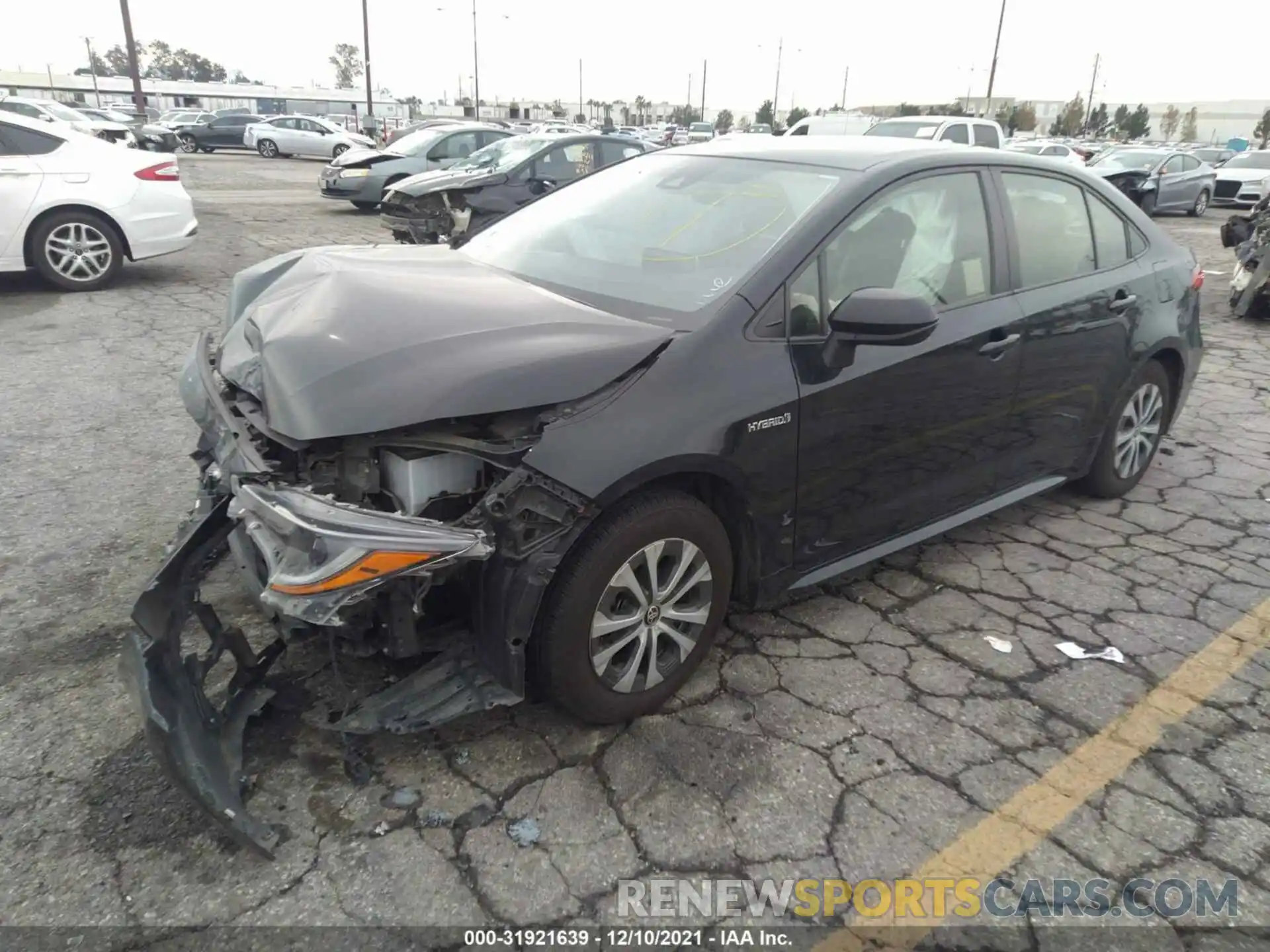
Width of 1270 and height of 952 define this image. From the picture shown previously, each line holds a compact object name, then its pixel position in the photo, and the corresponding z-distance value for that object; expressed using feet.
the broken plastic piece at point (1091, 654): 10.30
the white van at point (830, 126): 51.44
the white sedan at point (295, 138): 104.53
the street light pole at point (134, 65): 102.47
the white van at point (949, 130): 47.09
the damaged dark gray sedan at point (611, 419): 7.22
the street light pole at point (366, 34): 137.29
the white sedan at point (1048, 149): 77.05
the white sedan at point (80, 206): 24.07
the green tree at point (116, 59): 366.02
